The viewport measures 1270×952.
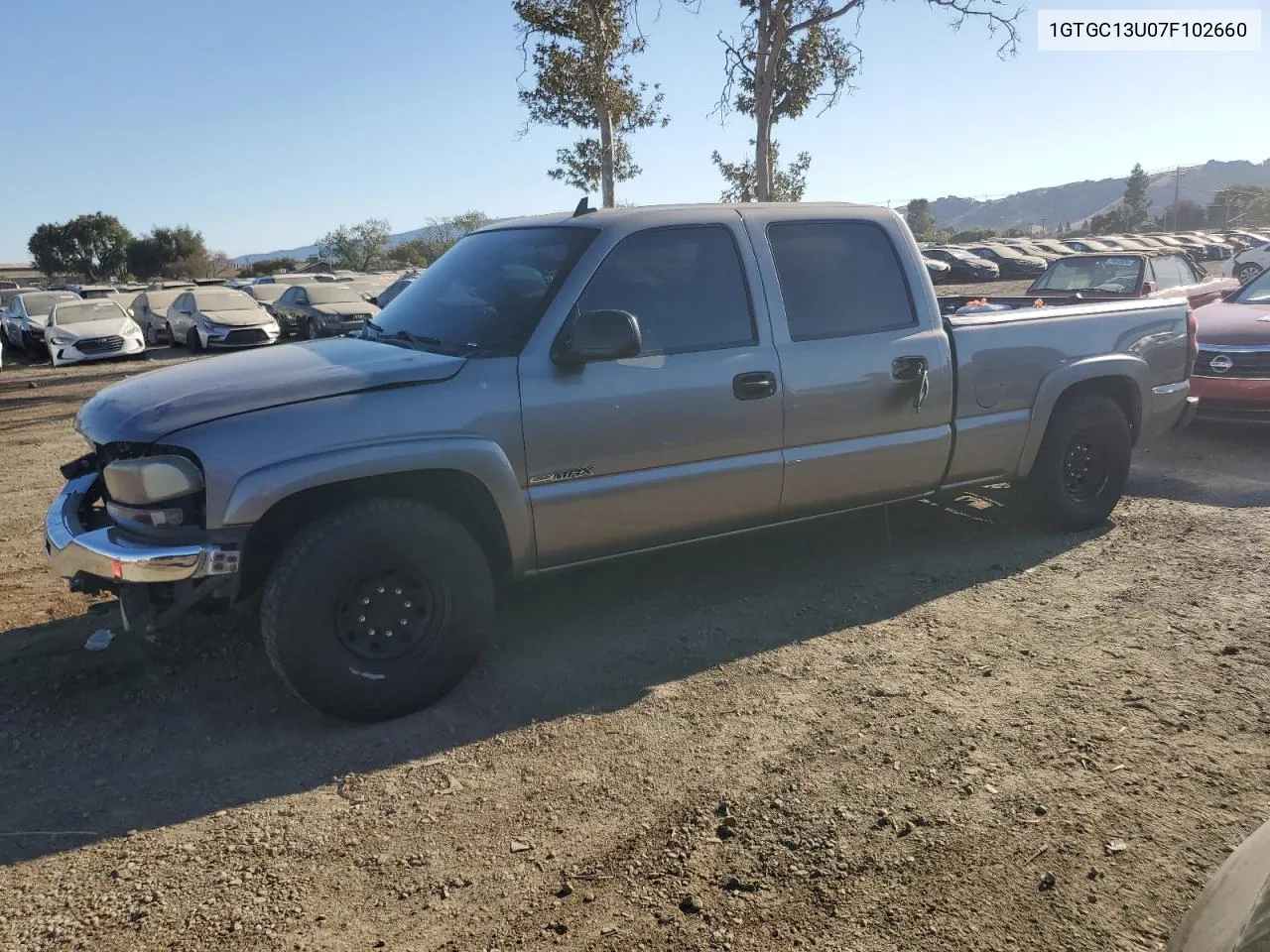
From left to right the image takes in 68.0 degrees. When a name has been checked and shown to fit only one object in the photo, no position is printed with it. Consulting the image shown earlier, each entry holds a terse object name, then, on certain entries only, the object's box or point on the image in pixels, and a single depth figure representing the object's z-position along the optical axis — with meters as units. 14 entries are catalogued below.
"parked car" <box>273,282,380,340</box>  20.59
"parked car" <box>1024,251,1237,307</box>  10.42
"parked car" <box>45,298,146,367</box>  18.70
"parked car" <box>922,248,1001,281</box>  39.81
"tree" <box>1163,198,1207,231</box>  89.94
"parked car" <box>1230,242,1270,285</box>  20.11
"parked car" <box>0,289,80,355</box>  21.45
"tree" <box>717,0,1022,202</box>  14.52
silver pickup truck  3.36
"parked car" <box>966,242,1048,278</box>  40.66
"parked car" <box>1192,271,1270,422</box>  7.80
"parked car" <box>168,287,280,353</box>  19.94
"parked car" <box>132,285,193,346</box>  23.42
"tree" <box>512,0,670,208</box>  16.81
